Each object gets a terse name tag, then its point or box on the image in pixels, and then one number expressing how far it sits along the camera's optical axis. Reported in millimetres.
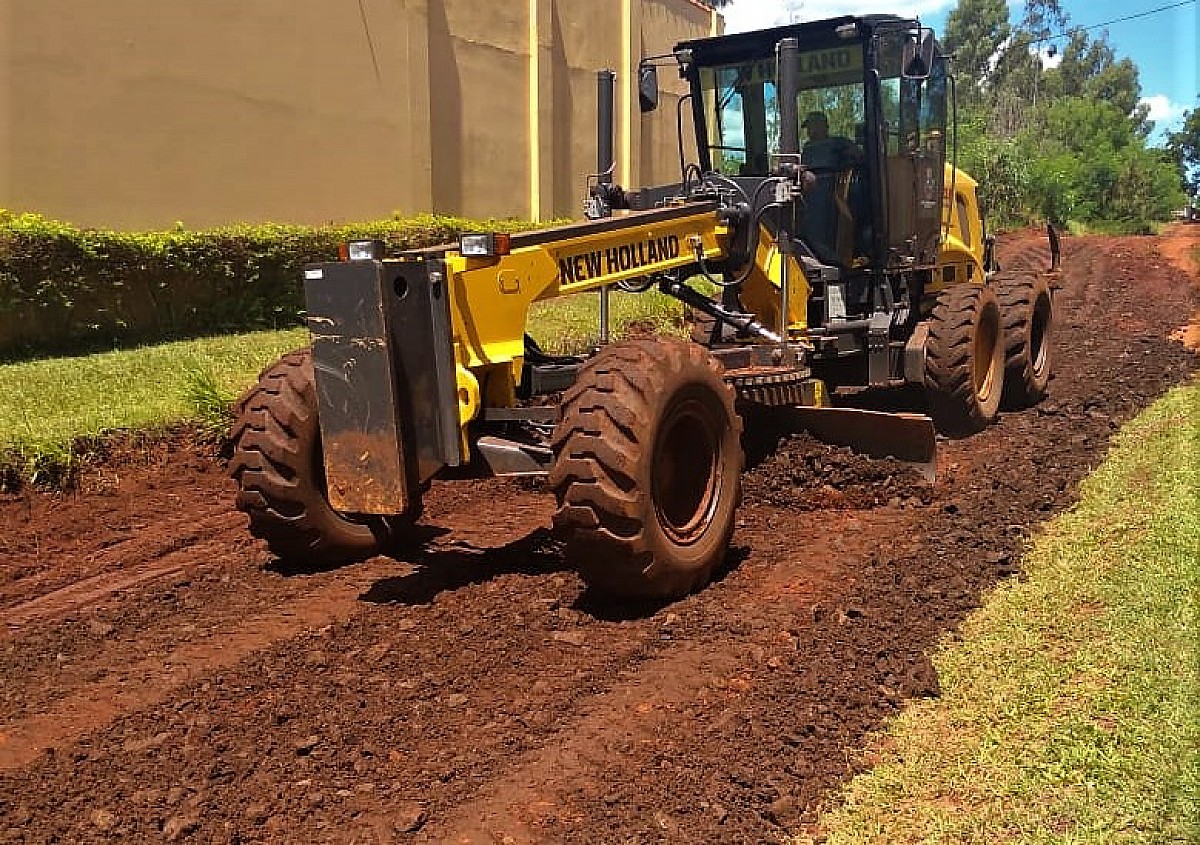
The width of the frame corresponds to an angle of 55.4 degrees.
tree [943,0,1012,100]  69562
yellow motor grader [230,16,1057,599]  5223
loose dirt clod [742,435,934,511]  7035
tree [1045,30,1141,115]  77312
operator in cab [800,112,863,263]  8422
